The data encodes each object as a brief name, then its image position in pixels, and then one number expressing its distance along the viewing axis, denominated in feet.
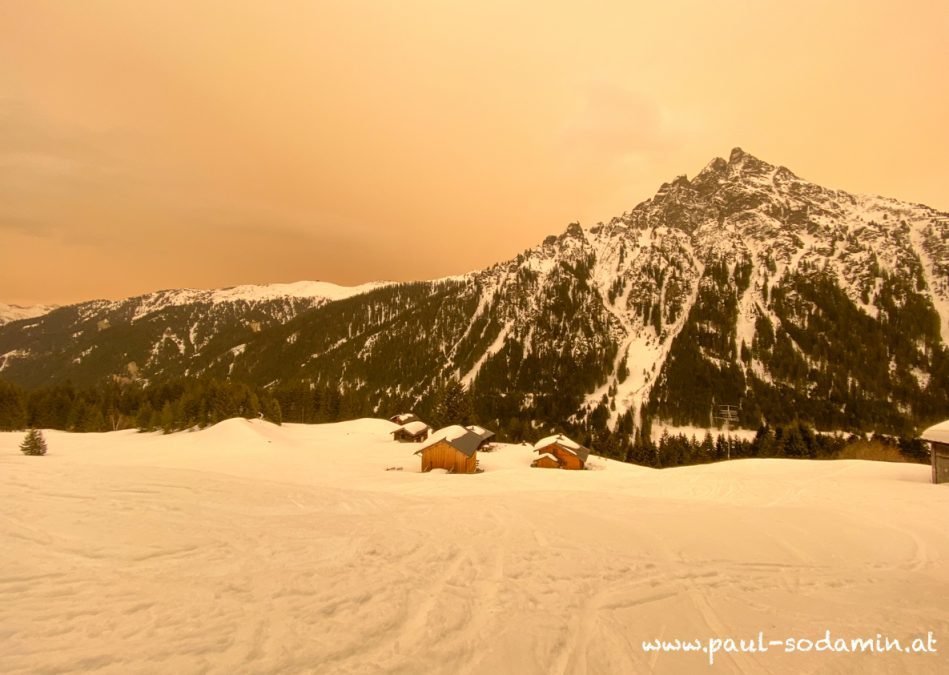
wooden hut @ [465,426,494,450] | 184.28
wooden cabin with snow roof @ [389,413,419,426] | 251.93
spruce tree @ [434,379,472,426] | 275.18
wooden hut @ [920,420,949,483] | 84.38
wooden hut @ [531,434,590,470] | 161.27
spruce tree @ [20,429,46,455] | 118.32
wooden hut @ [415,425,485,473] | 130.72
